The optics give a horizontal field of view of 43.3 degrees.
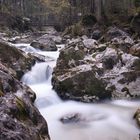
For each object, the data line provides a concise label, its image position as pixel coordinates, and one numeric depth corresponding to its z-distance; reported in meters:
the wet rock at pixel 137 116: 4.65
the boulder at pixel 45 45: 11.29
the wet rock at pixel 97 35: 13.09
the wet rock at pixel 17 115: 2.77
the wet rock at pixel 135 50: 7.06
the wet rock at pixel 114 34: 11.96
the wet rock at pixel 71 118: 4.85
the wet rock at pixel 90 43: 8.58
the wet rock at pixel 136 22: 12.20
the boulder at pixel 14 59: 6.81
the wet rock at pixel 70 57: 6.89
